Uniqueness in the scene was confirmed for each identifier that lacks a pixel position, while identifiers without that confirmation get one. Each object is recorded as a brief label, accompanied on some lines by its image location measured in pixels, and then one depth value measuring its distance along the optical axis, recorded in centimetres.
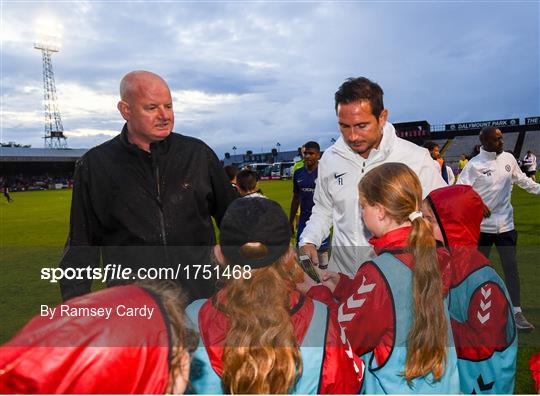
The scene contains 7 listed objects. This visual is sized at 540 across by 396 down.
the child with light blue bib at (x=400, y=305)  173
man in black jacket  256
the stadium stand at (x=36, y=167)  5019
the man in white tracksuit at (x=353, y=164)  281
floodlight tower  7450
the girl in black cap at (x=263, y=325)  151
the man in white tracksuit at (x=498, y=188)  436
